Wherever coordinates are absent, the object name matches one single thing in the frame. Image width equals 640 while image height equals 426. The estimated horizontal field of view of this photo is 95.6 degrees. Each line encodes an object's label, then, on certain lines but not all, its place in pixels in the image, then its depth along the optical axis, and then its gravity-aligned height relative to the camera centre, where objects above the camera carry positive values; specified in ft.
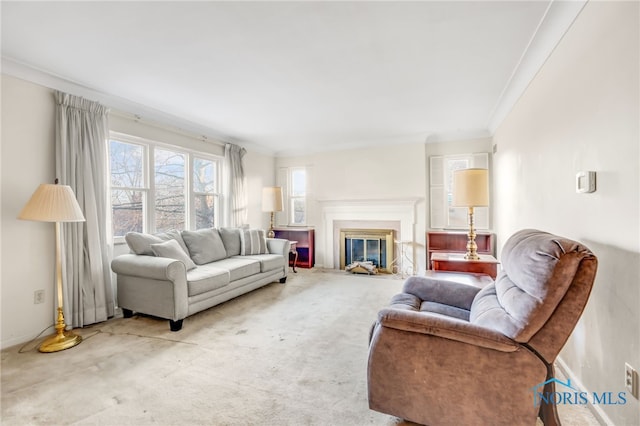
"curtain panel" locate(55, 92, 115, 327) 8.95 +0.31
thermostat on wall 5.10 +0.49
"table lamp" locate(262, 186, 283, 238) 17.42 +0.85
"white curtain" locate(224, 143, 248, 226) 15.93 +1.62
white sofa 9.03 -2.08
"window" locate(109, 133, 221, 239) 11.23 +1.24
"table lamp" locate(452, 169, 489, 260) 9.71 +0.73
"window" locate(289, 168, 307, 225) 19.44 +1.13
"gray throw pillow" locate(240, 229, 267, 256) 14.16 -1.42
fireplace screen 16.71 -2.10
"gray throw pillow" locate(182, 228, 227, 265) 12.03 -1.36
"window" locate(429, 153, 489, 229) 15.69 +1.09
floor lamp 7.66 +0.07
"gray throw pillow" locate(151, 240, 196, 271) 10.01 -1.29
